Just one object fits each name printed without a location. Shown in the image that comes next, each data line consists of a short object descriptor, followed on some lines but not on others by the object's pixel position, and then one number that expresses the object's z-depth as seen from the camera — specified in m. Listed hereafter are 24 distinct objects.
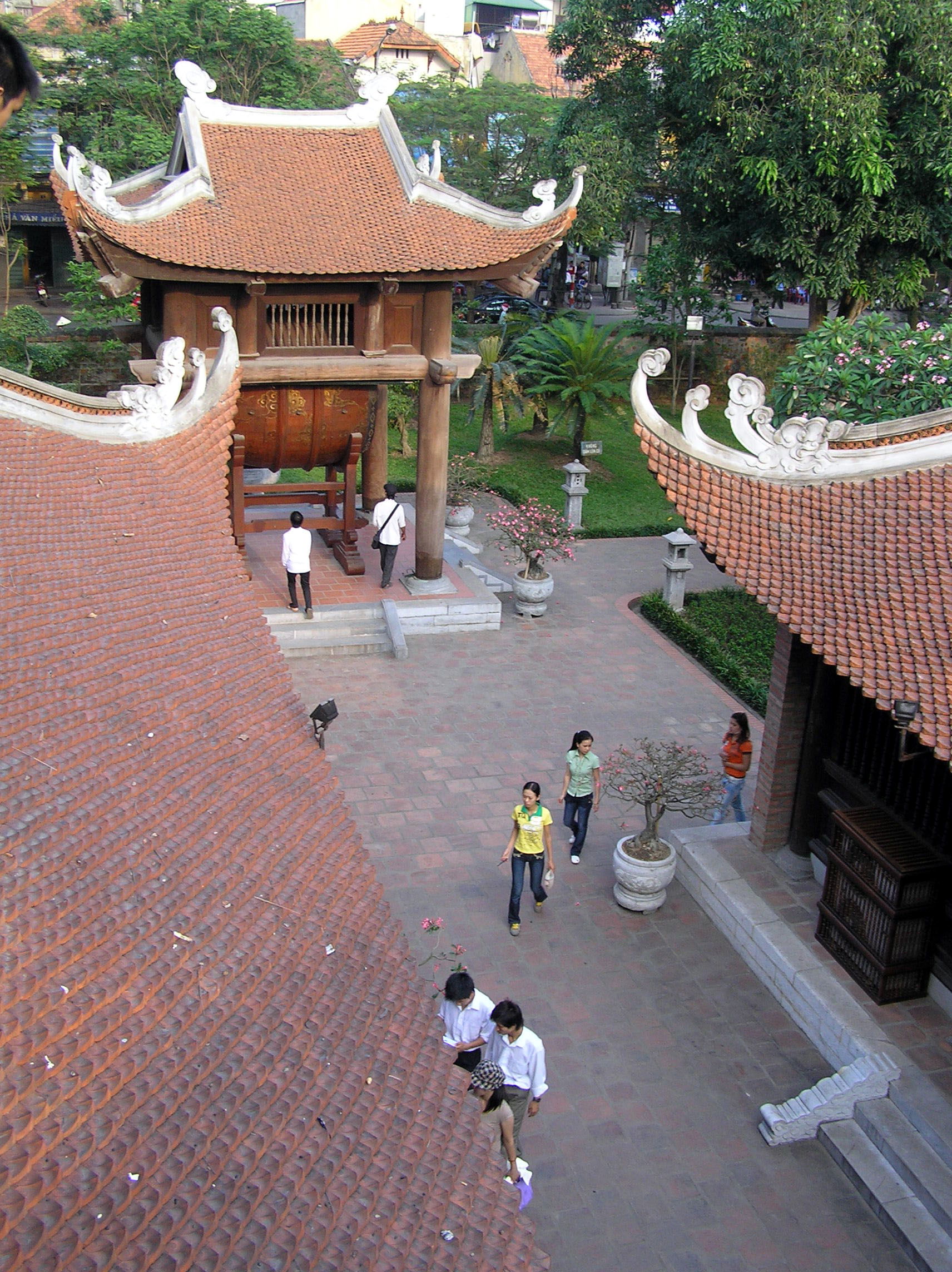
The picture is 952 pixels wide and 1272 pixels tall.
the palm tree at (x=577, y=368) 25.48
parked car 31.06
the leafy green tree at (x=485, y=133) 38.69
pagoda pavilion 15.32
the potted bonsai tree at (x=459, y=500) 20.94
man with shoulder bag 17.08
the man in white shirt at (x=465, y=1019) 7.57
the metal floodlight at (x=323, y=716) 7.79
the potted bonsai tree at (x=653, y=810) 10.91
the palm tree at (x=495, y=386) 25.97
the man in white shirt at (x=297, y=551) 16.02
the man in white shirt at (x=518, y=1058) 7.43
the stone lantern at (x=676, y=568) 18.81
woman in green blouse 11.23
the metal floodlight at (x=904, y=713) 7.93
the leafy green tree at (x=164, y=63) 33.81
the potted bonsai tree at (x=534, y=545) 18.09
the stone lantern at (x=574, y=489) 22.27
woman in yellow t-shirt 10.35
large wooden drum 16.72
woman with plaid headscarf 6.93
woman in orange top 11.82
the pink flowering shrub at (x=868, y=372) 14.04
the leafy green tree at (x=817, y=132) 21.97
